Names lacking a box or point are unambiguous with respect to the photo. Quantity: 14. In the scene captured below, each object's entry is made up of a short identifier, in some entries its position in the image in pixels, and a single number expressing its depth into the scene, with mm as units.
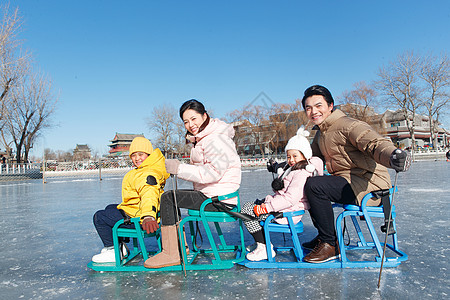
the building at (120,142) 79900
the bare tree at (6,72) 17109
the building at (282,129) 36531
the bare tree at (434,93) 31406
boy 2496
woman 2439
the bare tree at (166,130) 40656
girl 2457
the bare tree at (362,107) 36031
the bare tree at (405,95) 32406
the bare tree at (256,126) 43531
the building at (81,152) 83812
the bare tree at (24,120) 25812
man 2385
